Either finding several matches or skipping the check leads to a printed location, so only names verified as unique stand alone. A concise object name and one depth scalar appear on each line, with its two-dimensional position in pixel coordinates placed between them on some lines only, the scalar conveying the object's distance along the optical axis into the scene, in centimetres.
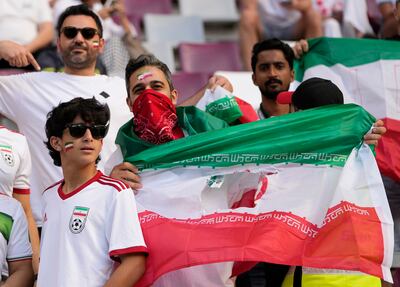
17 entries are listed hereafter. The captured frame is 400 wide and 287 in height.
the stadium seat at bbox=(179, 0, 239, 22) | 1947
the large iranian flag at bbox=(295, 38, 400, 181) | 1053
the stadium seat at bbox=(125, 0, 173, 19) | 1937
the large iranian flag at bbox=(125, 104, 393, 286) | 745
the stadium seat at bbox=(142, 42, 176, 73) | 1675
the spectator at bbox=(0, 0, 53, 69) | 1338
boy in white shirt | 717
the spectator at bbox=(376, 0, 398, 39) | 1381
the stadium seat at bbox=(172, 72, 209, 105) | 1504
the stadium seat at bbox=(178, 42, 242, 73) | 1723
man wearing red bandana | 835
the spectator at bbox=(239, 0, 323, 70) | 1528
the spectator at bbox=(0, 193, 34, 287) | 764
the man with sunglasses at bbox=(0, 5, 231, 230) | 973
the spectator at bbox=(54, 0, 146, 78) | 1430
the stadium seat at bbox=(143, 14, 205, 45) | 1819
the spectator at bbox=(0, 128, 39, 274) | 831
